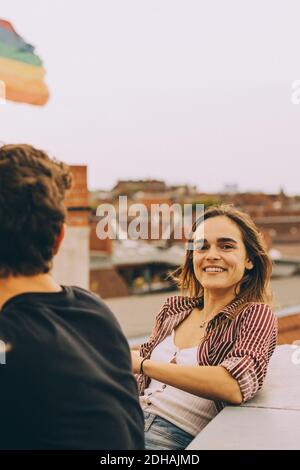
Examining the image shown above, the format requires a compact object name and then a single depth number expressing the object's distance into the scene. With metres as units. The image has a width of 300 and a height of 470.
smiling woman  1.67
